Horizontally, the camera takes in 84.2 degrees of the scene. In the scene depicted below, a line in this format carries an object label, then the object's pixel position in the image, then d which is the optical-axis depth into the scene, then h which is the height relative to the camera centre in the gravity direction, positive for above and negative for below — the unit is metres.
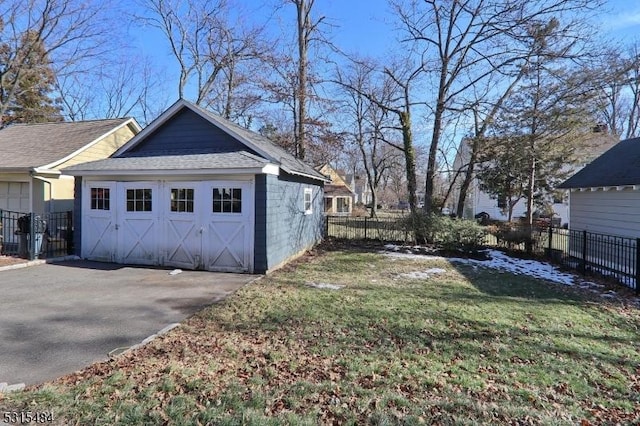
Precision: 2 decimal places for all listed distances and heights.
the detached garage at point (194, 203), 8.92 +0.19
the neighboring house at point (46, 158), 12.70 +1.95
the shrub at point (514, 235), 13.54 -0.94
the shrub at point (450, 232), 13.30 -0.81
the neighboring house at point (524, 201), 21.23 +0.85
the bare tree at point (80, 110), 28.56 +8.37
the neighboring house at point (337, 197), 42.53 +1.70
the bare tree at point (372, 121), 19.98 +6.68
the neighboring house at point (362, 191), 70.56 +4.01
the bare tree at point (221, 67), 22.80 +9.76
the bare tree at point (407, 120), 17.78 +4.62
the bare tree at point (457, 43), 15.20 +7.76
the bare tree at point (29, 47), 18.50 +9.04
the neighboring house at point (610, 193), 10.20 +0.60
